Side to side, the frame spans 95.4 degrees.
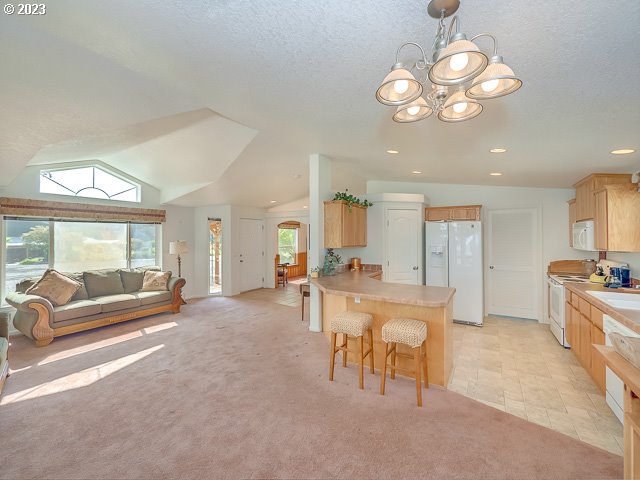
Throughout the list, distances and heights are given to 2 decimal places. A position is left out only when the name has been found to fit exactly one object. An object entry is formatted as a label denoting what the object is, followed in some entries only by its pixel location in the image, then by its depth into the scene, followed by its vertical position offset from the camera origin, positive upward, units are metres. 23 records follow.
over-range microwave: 3.58 +0.08
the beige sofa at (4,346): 2.78 -1.04
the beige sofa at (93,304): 3.96 -0.98
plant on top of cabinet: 4.29 +0.65
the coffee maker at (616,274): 3.29 -0.39
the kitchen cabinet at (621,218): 3.02 +0.24
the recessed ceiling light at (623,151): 2.59 +0.82
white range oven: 3.77 -0.85
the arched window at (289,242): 10.62 +0.01
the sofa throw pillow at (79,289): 4.77 -0.78
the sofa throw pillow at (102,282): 5.04 -0.70
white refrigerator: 4.75 -0.34
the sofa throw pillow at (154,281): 5.54 -0.74
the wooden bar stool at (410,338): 2.49 -0.84
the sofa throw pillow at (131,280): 5.48 -0.71
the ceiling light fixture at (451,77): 1.22 +0.80
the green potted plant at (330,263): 4.25 -0.31
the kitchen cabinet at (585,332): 2.64 -0.95
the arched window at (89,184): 5.08 +1.12
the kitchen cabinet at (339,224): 4.20 +0.27
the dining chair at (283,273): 8.72 -0.93
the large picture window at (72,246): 4.70 -0.06
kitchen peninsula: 2.73 -0.71
